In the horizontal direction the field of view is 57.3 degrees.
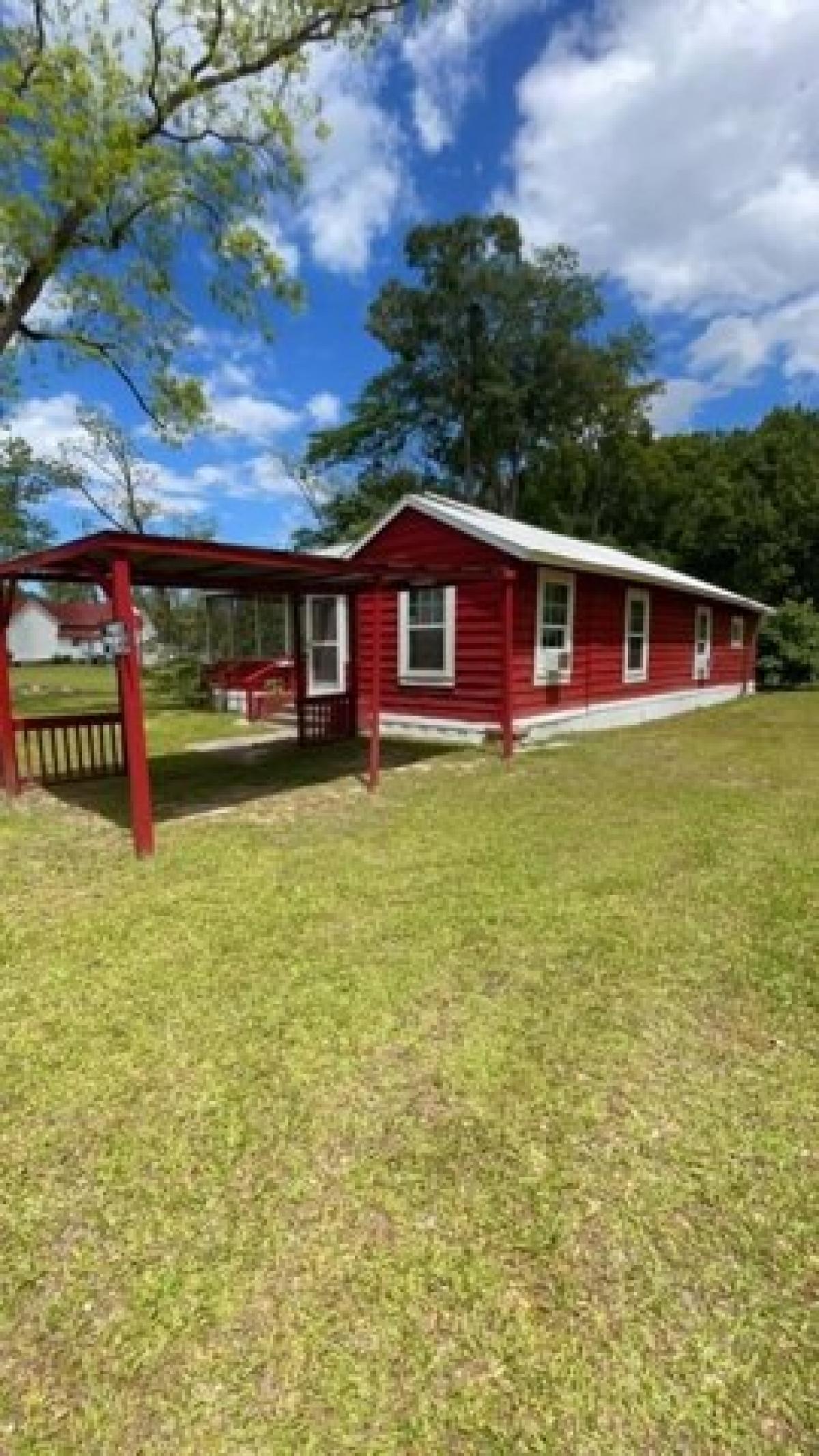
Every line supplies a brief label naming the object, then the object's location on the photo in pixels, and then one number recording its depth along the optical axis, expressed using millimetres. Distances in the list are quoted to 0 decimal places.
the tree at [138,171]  12281
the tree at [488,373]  28641
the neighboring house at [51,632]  50375
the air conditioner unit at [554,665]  10859
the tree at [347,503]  29703
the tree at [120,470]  26188
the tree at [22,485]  24919
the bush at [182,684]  17547
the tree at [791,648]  21234
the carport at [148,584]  5371
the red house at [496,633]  10273
